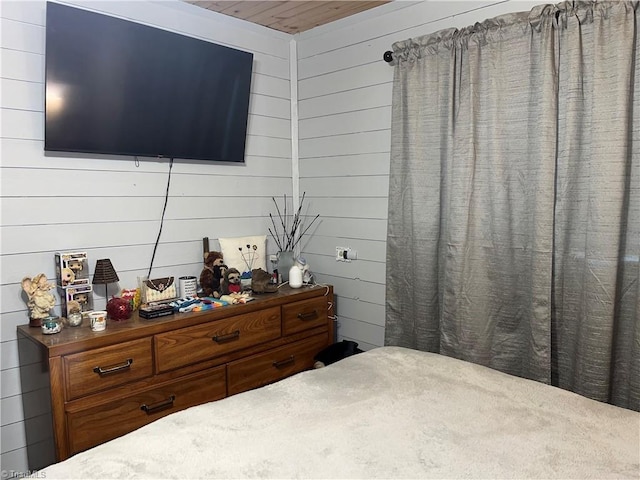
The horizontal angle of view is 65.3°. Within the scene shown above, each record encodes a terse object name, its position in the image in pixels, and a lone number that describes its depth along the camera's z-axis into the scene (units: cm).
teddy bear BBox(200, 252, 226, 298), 289
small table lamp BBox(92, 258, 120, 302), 248
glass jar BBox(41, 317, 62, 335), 216
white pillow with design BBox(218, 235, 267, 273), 307
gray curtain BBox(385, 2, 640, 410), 211
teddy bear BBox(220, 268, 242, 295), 289
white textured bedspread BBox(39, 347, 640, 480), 126
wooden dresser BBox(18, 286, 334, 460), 208
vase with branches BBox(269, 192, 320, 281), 351
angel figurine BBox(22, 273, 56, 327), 227
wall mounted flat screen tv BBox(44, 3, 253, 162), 233
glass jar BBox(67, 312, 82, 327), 227
